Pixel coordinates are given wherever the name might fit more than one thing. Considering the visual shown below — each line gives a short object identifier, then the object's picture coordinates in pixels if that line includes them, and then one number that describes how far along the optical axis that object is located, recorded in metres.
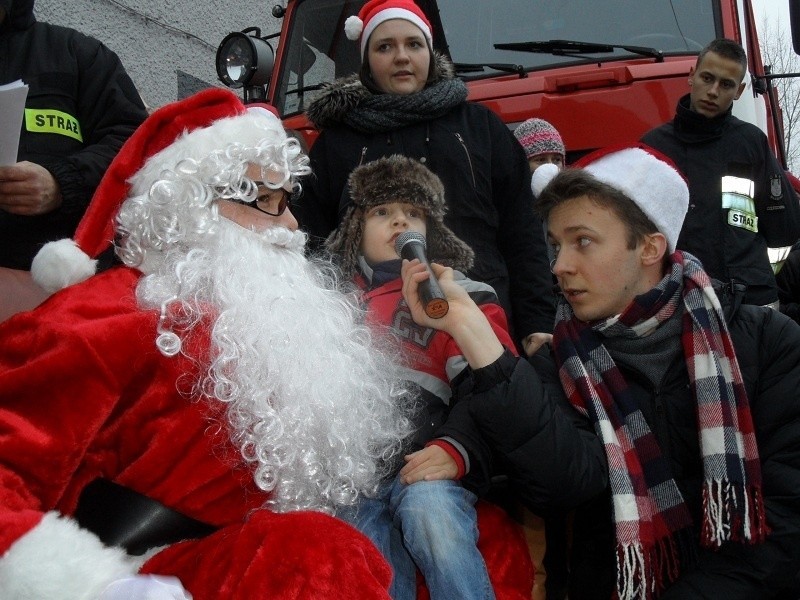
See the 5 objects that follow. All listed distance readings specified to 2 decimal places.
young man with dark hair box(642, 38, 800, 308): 3.72
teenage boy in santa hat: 2.09
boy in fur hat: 1.92
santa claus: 1.64
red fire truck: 4.55
